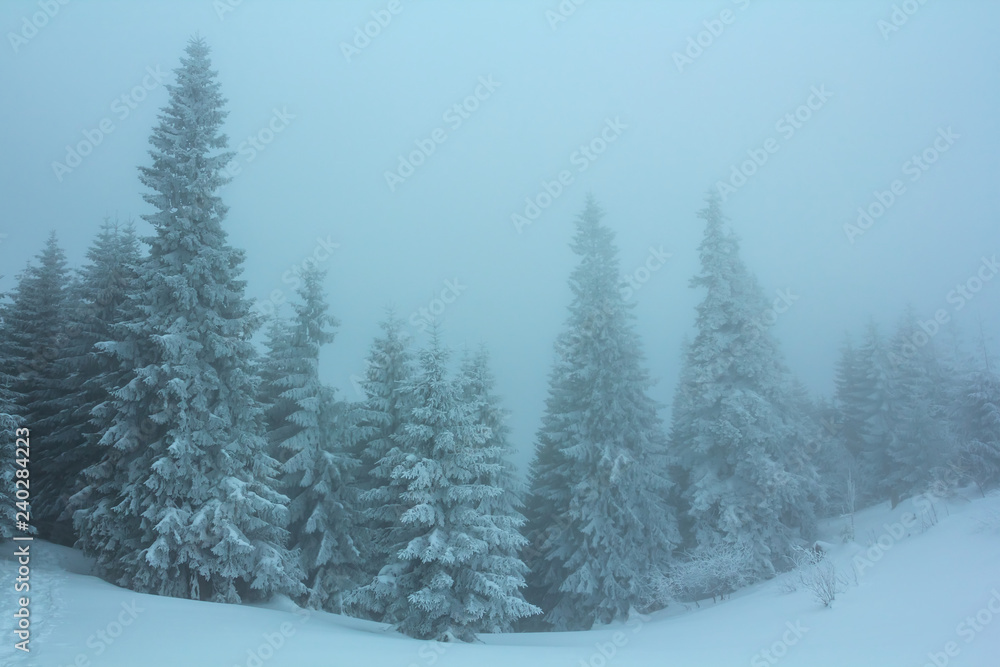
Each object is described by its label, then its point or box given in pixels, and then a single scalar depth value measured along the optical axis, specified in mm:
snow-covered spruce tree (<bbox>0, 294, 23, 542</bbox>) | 15391
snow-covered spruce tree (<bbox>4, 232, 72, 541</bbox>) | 23656
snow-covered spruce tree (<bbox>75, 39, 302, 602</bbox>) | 17047
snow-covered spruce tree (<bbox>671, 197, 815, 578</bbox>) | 24453
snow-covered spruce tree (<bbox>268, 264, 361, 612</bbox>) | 22125
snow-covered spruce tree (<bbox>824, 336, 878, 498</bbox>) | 37681
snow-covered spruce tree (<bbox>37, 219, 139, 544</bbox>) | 21719
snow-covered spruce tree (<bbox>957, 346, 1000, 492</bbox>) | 25906
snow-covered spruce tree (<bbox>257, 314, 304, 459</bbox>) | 23453
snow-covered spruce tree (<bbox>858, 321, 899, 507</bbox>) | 36156
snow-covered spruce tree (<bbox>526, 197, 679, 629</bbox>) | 24953
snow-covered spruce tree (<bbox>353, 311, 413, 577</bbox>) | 23625
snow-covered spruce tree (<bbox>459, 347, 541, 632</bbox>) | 15836
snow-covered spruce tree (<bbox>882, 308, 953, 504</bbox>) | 33500
